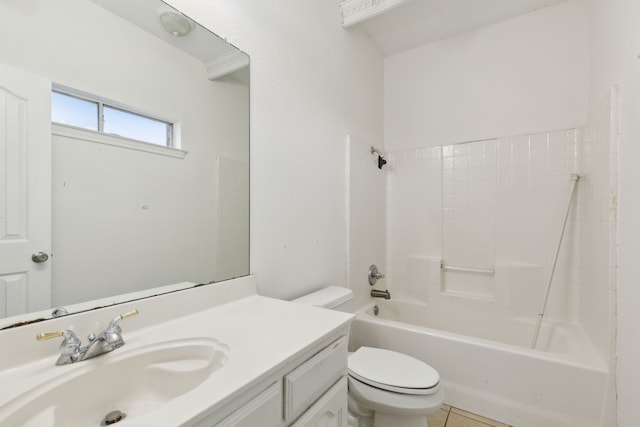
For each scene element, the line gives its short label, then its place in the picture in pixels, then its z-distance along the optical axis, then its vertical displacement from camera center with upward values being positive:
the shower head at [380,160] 2.33 +0.44
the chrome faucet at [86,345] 0.64 -0.31
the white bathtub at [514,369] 1.27 -0.80
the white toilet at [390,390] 1.10 -0.72
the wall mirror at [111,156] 0.67 +0.17
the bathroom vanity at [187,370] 0.52 -0.34
